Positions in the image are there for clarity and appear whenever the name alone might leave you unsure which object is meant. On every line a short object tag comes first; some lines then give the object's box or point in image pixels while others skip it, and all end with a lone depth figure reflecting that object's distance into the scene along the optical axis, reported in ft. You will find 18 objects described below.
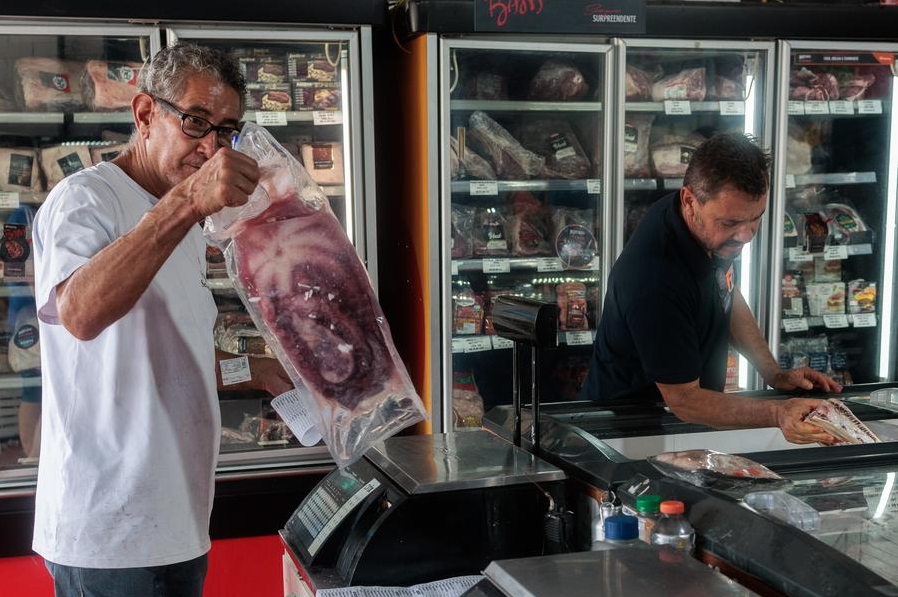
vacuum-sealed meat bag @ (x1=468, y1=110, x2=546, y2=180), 12.81
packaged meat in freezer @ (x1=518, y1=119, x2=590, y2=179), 13.10
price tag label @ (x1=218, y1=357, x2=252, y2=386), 11.22
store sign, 11.28
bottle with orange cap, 4.45
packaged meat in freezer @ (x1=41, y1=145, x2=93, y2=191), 11.41
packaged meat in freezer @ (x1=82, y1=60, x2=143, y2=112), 11.35
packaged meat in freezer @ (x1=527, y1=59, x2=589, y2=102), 12.82
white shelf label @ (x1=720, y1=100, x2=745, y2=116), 13.09
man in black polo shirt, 7.58
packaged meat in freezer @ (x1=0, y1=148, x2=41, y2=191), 11.24
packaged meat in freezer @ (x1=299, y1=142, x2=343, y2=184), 12.19
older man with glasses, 5.63
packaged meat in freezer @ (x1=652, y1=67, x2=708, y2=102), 13.15
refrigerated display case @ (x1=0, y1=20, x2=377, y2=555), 11.11
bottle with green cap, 4.71
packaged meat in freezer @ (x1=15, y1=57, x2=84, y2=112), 11.25
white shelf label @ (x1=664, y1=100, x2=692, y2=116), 12.91
